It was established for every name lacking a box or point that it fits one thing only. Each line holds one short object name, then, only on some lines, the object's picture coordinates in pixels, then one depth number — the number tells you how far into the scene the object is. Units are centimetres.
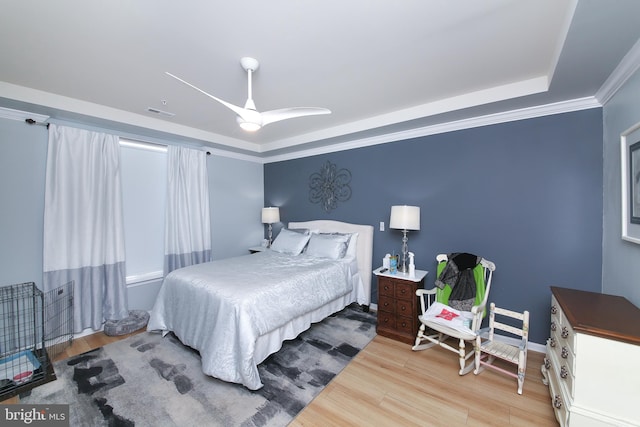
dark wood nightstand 275
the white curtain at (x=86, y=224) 277
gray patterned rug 178
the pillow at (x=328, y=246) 346
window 342
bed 205
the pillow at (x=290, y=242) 378
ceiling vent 295
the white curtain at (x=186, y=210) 369
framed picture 162
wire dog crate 226
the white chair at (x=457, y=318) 221
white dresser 126
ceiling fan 193
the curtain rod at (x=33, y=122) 265
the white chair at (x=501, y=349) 202
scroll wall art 395
